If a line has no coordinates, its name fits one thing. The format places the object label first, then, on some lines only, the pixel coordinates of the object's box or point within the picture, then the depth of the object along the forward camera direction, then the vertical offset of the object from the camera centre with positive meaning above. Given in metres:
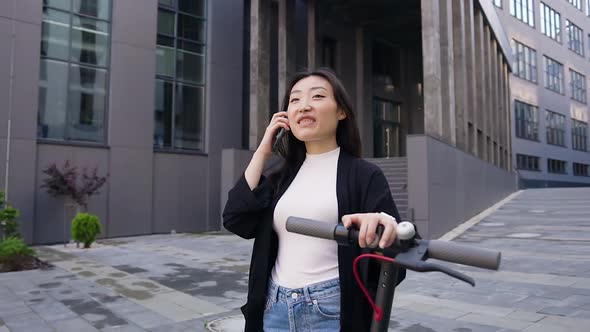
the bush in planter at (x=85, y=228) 12.84 -1.09
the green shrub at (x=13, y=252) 9.63 -1.34
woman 1.79 -0.07
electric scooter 1.16 -0.17
